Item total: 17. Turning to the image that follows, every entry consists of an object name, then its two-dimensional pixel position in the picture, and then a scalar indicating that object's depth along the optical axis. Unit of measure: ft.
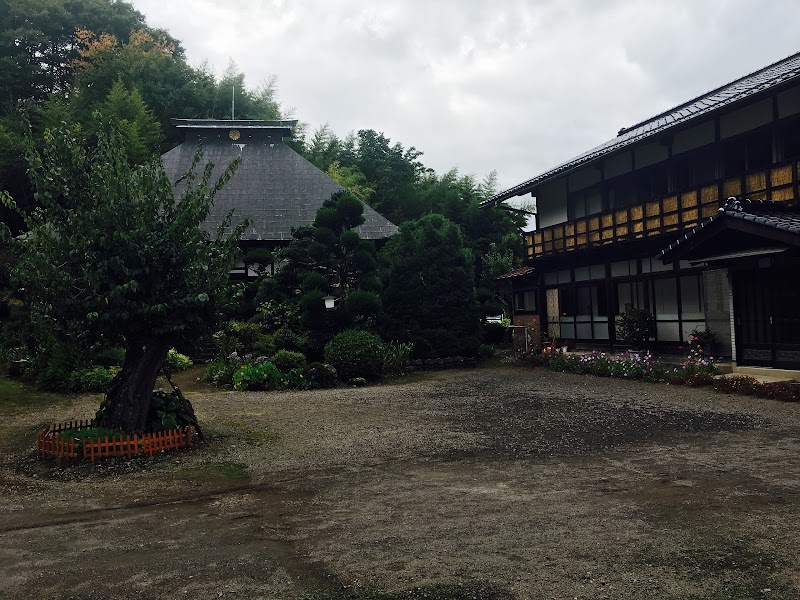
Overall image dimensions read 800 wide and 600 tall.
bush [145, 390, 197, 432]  27.22
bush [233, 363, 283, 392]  47.52
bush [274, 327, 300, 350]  55.36
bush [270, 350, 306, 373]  50.67
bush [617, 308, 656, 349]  54.95
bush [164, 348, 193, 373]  57.47
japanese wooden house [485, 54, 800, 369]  42.34
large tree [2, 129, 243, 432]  25.07
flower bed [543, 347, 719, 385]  43.37
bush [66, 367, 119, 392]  46.47
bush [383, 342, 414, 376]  56.65
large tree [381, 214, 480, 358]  61.62
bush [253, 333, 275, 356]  54.90
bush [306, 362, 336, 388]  49.11
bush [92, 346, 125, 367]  51.72
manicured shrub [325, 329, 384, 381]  50.75
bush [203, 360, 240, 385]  49.98
